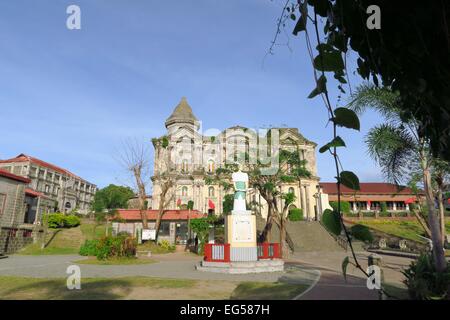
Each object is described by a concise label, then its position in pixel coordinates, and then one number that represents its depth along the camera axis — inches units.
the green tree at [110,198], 2600.9
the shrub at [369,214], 1781.5
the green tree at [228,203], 1255.1
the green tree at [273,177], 986.1
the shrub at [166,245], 1144.7
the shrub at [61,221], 1368.5
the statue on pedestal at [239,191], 683.4
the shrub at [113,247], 789.2
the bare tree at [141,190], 1267.2
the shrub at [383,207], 1880.2
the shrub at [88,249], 938.7
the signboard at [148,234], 1209.0
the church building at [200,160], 1761.8
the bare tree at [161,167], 1614.5
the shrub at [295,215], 1633.9
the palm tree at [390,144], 511.2
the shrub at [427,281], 318.3
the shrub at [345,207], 1728.6
